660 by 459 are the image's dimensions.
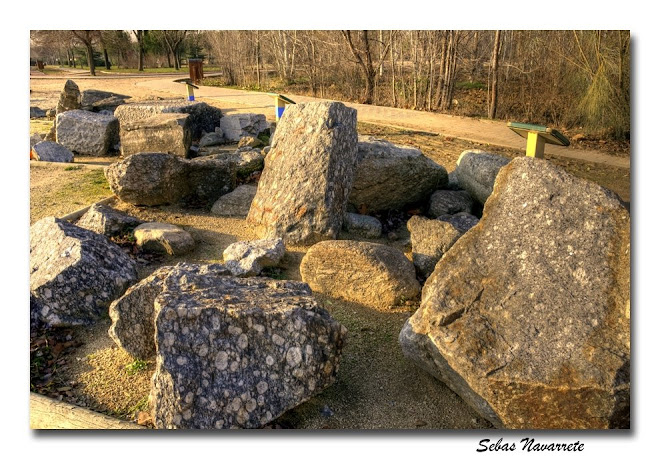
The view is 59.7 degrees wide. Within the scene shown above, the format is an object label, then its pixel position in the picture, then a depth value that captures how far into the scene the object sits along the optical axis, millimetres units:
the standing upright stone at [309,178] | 6742
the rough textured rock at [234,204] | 7996
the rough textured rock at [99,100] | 16188
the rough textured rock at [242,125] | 13023
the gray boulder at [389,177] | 7824
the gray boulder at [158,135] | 10992
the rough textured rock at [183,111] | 12613
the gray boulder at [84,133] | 11859
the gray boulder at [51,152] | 10857
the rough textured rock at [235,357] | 3684
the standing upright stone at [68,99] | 15320
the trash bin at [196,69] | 20375
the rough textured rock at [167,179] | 7816
